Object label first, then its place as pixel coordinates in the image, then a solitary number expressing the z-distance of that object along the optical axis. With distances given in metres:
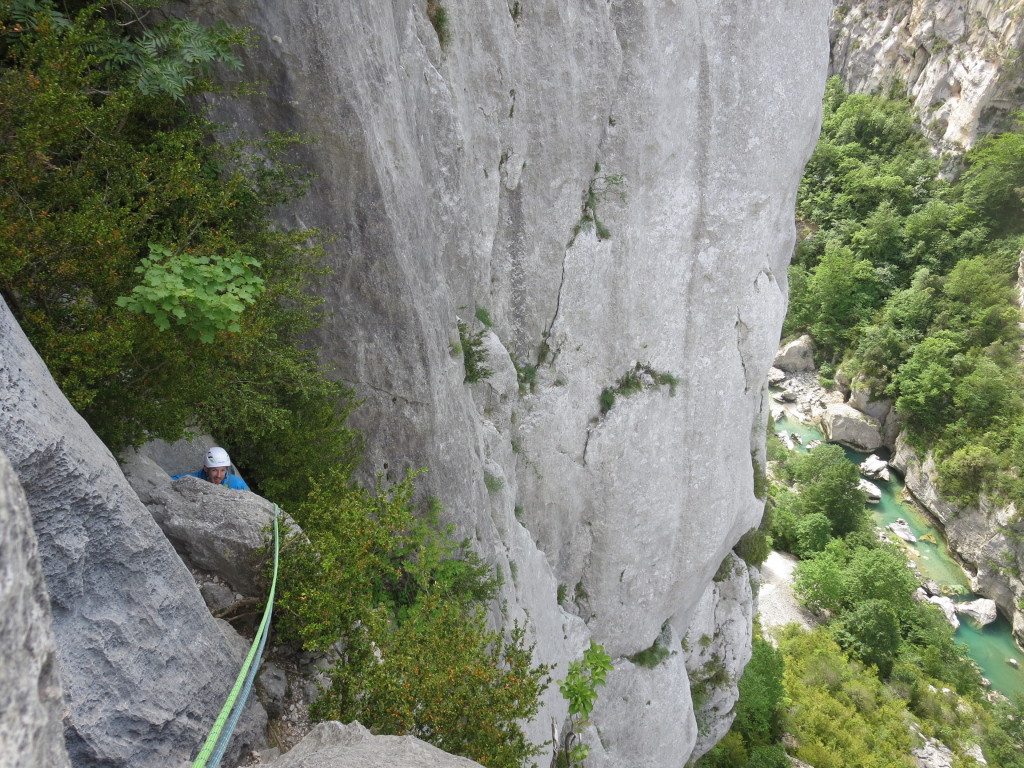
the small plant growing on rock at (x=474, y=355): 10.52
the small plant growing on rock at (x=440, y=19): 9.09
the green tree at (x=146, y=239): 4.25
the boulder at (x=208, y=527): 5.24
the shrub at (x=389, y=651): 4.84
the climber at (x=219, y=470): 6.18
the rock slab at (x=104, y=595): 3.34
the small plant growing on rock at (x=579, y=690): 9.89
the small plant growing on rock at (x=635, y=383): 13.03
